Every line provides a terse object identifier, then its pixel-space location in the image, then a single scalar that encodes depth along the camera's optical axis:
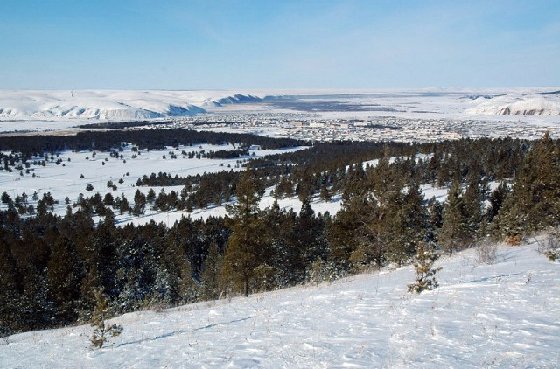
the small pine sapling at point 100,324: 9.99
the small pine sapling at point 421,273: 11.05
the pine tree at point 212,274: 38.42
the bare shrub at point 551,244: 13.57
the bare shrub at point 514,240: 17.25
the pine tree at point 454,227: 25.52
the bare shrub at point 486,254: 14.19
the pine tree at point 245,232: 24.25
